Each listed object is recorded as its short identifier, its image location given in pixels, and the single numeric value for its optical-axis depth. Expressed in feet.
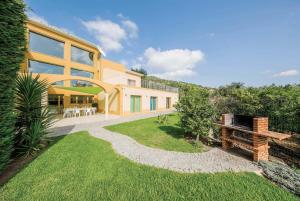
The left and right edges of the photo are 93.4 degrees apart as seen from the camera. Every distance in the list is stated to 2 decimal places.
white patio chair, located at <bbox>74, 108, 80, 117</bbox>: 67.41
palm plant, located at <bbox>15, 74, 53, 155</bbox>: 22.77
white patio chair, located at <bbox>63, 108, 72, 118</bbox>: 64.49
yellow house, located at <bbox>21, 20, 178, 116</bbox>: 64.64
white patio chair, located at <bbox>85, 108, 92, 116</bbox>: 73.03
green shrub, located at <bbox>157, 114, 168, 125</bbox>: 55.28
